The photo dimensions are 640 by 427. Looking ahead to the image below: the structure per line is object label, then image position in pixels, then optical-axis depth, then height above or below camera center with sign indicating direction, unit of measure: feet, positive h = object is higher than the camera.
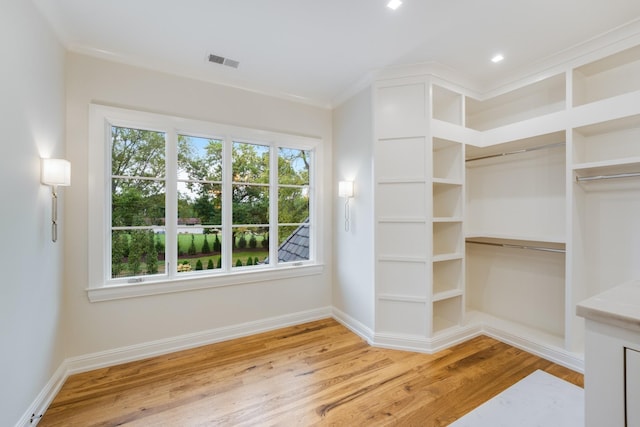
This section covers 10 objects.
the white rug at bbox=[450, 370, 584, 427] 5.92 -4.58
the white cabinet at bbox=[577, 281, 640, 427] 2.89 -1.67
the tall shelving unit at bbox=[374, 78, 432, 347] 8.96 +0.13
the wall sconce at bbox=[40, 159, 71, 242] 6.29 +0.91
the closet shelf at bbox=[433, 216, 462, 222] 9.09 -0.18
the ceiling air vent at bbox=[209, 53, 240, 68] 8.48 +4.96
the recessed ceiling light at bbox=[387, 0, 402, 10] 6.24 +4.94
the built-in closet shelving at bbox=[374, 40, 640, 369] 7.73 +0.42
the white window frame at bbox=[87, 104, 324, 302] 7.94 +0.20
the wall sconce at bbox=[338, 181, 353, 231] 10.43 +0.97
